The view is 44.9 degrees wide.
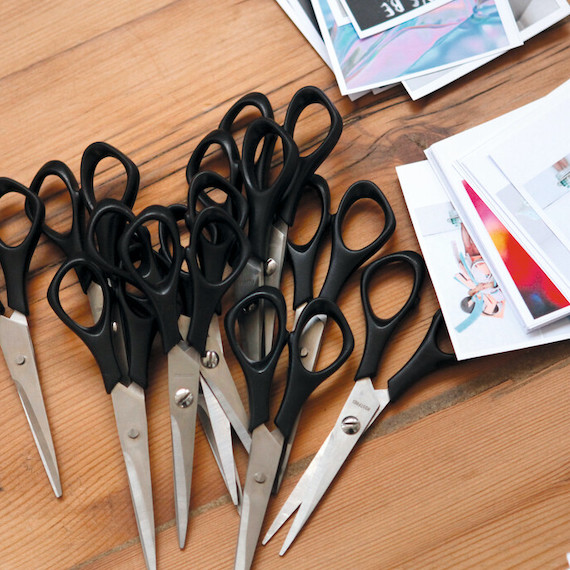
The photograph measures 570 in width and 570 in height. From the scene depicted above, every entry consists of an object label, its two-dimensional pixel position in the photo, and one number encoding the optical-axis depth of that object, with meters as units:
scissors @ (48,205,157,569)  0.59
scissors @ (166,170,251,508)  0.60
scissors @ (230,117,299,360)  0.63
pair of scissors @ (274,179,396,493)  0.64
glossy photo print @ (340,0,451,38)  0.76
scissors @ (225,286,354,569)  0.59
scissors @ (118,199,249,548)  0.59
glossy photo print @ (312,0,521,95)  0.74
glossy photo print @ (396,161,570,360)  0.65
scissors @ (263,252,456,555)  0.60
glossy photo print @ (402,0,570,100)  0.74
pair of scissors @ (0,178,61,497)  0.62
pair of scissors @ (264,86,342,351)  0.66
